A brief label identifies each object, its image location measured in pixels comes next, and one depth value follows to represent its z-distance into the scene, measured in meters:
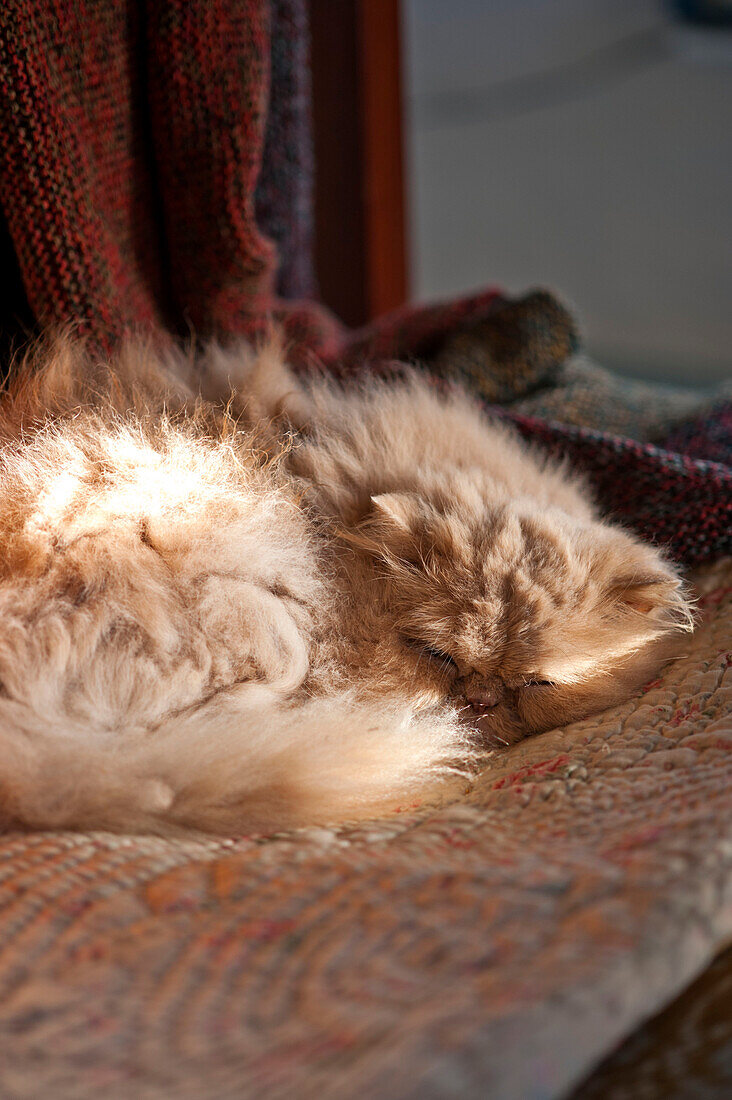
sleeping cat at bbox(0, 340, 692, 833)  0.76
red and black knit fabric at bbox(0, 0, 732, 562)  0.84
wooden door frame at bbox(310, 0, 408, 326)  1.21
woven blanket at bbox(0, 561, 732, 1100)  0.63
